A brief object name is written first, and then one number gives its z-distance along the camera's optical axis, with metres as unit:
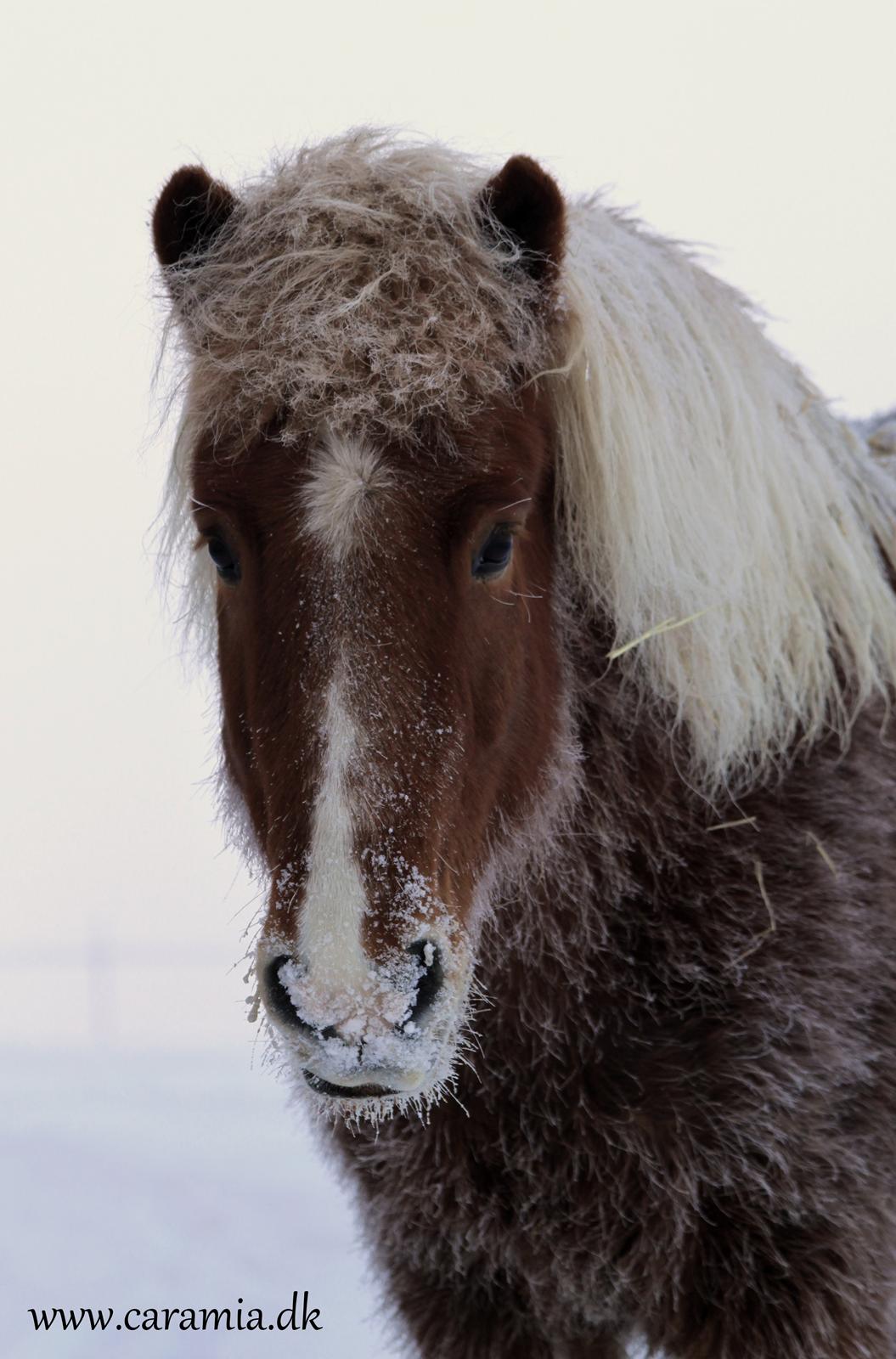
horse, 4.14
